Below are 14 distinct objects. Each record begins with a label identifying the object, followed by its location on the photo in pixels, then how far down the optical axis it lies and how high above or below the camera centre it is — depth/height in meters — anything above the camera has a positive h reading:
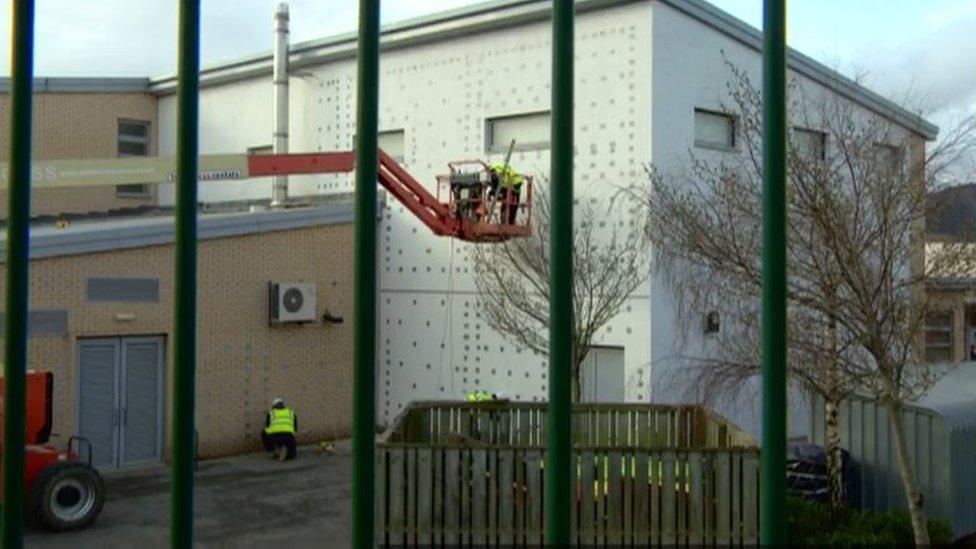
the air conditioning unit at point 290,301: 21.77 -0.15
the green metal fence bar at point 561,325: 2.97 -0.08
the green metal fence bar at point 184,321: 3.21 -0.08
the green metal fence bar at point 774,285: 2.98 +0.04
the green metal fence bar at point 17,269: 3.50 +0.08
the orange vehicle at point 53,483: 14.14 -2.59
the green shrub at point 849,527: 11.96 -2.70
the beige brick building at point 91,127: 30.17 +4.86
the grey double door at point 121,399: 19.19 -1.98
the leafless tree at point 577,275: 19.25 +0.42
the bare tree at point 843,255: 11.20 +0.51
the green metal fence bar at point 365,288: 3.05 +0.02
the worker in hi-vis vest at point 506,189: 20.45 +2.10
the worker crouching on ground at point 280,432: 20.75 -2.73
